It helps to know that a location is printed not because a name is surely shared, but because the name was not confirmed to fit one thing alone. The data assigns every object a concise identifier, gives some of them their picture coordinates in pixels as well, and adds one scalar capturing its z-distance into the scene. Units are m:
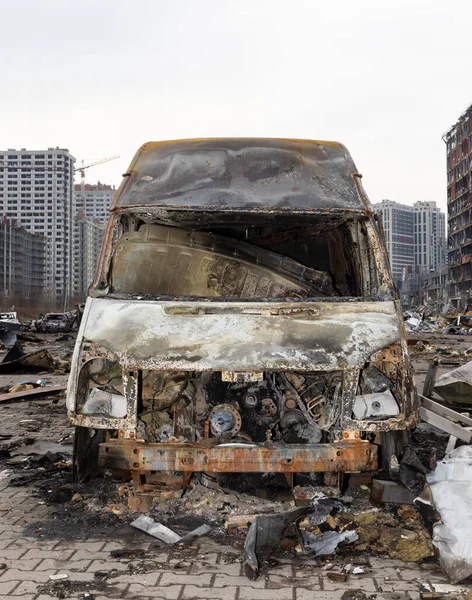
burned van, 3.74
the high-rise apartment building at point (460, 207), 69.00
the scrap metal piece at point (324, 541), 3.46
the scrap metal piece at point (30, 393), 9.42
